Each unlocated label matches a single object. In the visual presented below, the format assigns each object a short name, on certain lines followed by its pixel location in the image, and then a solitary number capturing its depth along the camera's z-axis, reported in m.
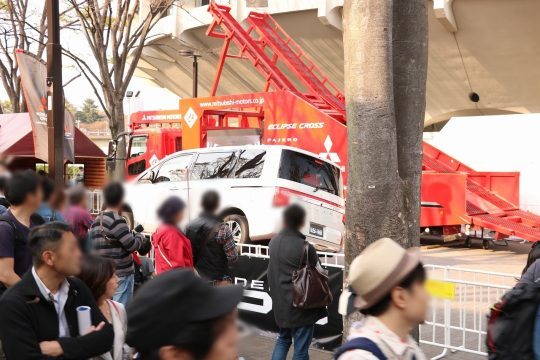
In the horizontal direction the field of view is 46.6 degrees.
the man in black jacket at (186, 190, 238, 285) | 5.46
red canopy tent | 13.69
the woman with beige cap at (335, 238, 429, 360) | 2.15
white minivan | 10.62
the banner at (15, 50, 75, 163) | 7.52
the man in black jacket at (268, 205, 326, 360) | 4.92
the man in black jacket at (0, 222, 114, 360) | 2.73
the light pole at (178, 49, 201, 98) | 25.65
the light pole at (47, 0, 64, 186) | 7.85
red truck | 12.78
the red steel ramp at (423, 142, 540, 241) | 12.18
